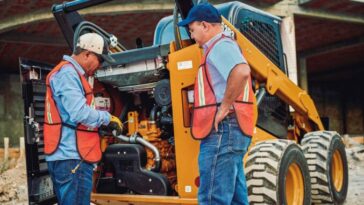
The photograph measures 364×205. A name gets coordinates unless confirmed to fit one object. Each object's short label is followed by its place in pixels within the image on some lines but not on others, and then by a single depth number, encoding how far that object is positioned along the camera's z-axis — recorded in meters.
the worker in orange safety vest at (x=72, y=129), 3.37
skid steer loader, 3.88
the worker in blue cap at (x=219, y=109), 3.01
